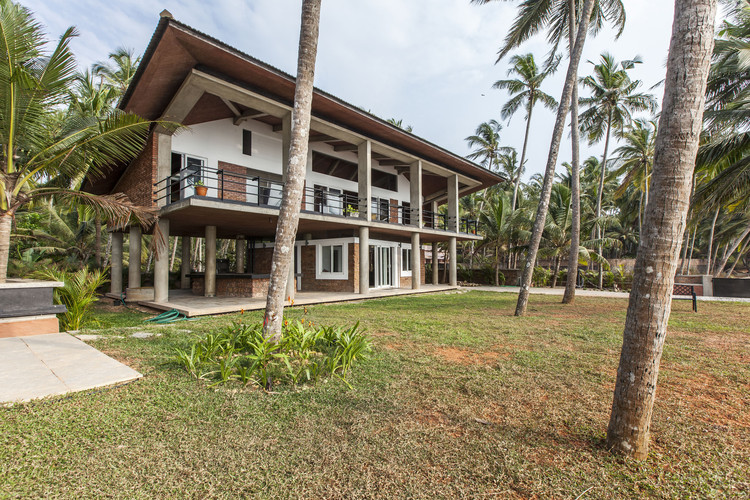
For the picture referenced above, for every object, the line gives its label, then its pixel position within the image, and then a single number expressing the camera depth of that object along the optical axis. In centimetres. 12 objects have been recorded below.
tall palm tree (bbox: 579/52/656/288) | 1989
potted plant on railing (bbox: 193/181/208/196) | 998
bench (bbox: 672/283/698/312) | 1321
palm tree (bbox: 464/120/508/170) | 3316
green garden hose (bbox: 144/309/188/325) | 833
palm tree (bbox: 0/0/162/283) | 568
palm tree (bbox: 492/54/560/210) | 2559
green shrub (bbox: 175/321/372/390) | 404
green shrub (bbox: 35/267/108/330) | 679
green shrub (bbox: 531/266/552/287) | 2202
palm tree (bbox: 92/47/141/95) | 2034
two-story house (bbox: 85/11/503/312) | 968
